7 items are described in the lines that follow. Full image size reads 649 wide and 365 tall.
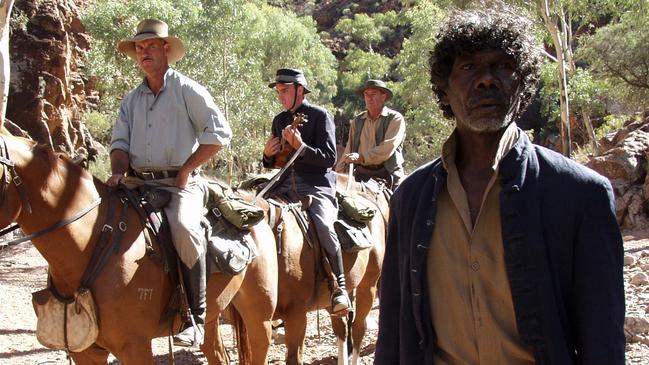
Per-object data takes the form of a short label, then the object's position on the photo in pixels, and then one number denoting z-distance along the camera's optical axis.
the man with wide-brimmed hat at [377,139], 9.03
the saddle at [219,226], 5.14
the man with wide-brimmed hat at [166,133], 5.27
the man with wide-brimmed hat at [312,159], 6.83
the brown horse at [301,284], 6.55
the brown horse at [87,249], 4.75
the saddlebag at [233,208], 5.68
